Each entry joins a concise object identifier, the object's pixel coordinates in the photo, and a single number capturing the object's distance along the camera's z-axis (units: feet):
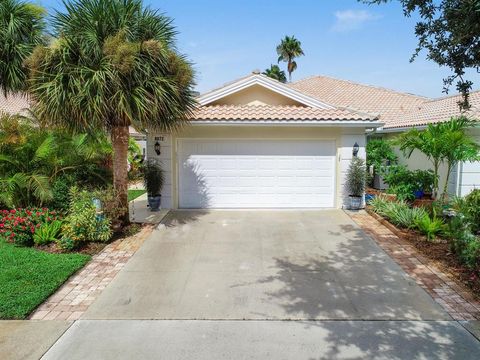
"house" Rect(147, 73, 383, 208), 41.09
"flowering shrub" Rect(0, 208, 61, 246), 27.84
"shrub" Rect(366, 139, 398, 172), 55.88
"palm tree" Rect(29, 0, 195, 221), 26.48
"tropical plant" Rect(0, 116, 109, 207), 31.53
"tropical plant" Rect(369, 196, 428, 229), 32.04
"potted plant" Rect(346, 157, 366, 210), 39.75
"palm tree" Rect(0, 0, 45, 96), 34.50
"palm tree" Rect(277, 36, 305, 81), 146.20
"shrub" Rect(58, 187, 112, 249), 27.37
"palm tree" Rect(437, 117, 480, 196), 31.09
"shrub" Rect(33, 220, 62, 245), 27.89
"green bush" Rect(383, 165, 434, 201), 39.01
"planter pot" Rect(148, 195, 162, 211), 40.37
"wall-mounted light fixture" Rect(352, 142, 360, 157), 40.83
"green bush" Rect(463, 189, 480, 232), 22.33
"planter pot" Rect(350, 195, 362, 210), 40.27
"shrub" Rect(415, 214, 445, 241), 28.96
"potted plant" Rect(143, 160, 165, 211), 40.11
